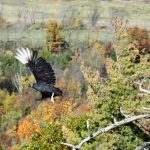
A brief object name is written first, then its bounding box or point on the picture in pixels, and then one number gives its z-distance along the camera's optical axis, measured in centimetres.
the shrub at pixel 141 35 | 11040
